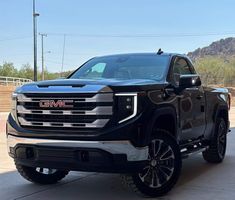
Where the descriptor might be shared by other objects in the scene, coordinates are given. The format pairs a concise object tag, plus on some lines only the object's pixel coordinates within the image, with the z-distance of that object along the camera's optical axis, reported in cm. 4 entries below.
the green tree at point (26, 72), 9857
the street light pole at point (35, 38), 3928
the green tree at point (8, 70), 9669
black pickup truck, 549
